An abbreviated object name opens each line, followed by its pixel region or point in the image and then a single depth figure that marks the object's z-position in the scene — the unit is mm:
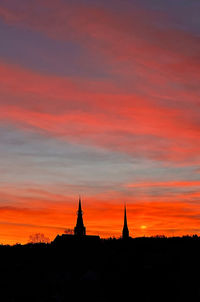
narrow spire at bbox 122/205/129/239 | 192775
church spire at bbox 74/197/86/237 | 168038
